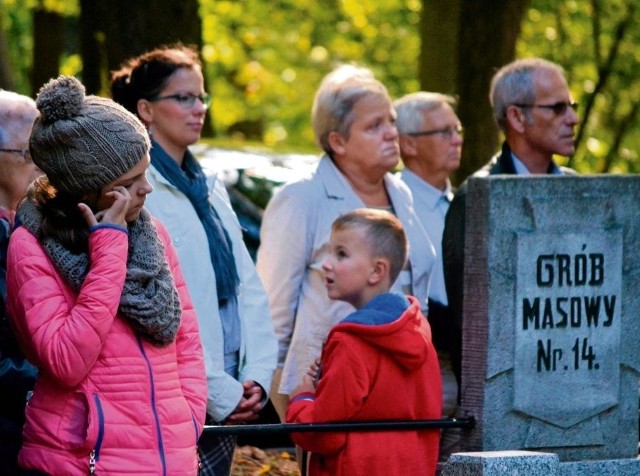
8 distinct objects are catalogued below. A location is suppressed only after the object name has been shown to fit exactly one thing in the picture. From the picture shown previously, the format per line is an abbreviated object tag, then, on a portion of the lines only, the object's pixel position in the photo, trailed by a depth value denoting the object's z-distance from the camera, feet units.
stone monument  32.43
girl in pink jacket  24.17
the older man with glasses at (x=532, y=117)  40.09
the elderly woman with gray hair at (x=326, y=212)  35.79
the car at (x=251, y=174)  49.95
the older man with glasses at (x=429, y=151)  43.99
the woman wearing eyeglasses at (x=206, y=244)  30.84
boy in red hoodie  29.61
